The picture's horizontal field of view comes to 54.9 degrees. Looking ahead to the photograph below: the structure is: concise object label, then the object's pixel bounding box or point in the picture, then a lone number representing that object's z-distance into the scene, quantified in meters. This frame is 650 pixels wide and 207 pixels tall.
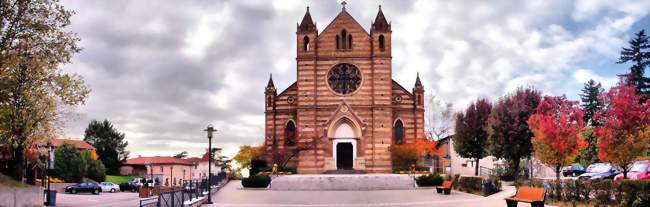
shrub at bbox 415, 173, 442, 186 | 40.91
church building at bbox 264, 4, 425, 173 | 56.28
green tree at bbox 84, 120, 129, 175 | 86.25
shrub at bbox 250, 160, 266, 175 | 54.19
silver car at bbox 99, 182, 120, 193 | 52.16
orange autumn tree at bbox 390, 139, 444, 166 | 54.31
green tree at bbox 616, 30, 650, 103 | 64.19
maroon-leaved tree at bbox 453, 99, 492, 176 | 43.28
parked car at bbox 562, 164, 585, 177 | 46.72
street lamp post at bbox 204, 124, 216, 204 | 27.80
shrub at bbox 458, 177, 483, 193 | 32.38
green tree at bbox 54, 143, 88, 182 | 63.19
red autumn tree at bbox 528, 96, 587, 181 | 30.23
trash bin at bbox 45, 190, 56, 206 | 29.72
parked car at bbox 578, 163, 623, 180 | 33.69
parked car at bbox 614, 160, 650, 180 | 27.86
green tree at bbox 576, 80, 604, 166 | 79.06
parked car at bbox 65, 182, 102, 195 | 47.09
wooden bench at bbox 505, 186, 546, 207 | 19.92
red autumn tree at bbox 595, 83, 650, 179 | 27.61
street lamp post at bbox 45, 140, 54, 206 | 32.99
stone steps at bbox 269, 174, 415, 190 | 41.78
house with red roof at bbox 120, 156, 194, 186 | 85.62
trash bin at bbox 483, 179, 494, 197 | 29.59
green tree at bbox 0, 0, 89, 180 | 24.41
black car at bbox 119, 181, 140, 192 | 54.62
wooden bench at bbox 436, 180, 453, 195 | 32.72
